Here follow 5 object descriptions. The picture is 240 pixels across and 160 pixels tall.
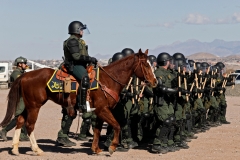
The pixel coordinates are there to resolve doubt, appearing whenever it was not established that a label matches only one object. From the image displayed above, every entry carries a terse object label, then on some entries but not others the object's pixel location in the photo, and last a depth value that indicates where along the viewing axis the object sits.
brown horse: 10.96
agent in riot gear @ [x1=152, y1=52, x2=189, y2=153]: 11.29
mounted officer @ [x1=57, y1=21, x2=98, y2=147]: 10.76
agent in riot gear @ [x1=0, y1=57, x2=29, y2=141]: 13.20
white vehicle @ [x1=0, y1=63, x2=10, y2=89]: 43.25
